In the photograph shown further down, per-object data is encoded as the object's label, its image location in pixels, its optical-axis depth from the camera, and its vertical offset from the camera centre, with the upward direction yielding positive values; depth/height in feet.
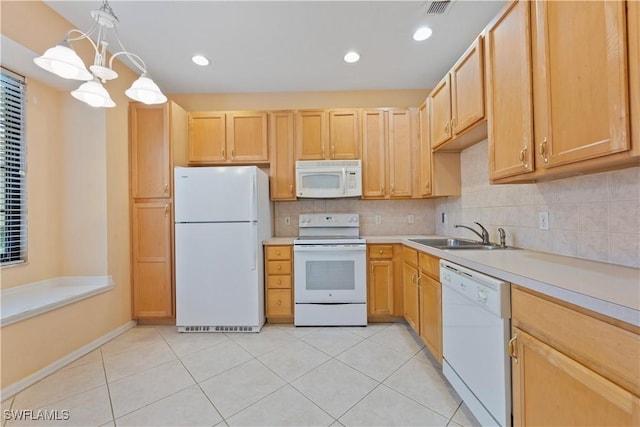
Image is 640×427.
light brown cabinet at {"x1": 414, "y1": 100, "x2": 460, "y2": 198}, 8.22 +1.37
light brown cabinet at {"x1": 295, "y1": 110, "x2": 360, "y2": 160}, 9.46 +3.08
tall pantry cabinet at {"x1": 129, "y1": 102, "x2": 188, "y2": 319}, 8.43 +0.35
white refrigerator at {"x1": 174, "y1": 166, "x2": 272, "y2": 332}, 7.95 -1.08
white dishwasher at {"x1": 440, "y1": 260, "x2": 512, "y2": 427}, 3.51 -2.16
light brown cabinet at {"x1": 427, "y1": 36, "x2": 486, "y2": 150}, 5.40 +2.80
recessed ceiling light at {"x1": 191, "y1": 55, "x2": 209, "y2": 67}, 7.95 +5.15
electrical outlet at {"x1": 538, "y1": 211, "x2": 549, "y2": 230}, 4.92 -0.18
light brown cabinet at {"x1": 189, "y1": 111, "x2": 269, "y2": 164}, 9.53 +3.07
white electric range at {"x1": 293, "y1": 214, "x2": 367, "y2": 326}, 8.26 -2.29
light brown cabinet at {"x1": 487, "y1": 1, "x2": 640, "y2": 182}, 2.82 +1.74
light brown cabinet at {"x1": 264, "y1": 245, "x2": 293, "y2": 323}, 8.49 -2.39
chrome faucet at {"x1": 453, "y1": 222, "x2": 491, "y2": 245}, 6.47 -0.66
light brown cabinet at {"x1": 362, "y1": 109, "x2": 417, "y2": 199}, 9.37 +2.29
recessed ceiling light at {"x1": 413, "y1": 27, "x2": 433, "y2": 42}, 6.86 +5.11
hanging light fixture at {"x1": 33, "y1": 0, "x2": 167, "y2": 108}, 4.14 +2.68
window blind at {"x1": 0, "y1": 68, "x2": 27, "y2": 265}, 6.35 +1.33
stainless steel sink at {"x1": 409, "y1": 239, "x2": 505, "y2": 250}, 6.12 -0.87
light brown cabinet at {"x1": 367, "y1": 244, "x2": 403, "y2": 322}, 8.36 -2.31
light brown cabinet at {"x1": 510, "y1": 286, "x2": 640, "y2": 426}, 2.14 -1.61
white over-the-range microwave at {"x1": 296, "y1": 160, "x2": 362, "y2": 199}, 9.20 +1.35
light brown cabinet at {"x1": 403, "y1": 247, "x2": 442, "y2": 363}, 5.73 -2.25
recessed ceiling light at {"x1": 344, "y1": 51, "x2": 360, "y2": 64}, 7.86 +5.14
